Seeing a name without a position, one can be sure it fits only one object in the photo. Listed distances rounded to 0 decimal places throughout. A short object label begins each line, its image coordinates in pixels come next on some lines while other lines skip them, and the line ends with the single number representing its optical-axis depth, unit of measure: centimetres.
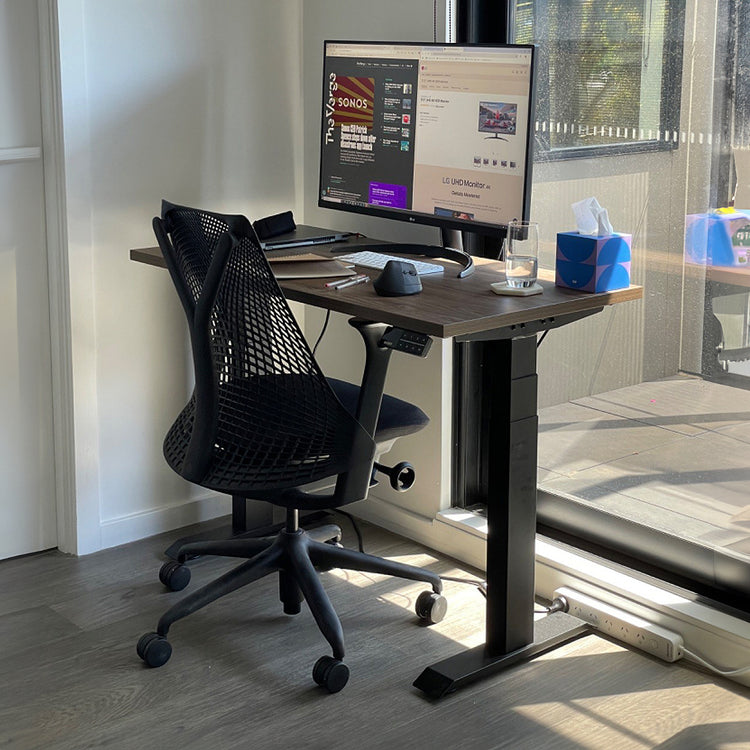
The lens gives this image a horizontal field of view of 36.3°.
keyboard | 257
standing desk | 224
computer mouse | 233
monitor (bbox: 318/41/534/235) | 243
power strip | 248
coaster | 233
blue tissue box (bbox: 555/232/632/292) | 232
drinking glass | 234
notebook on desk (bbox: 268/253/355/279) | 249
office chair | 222
